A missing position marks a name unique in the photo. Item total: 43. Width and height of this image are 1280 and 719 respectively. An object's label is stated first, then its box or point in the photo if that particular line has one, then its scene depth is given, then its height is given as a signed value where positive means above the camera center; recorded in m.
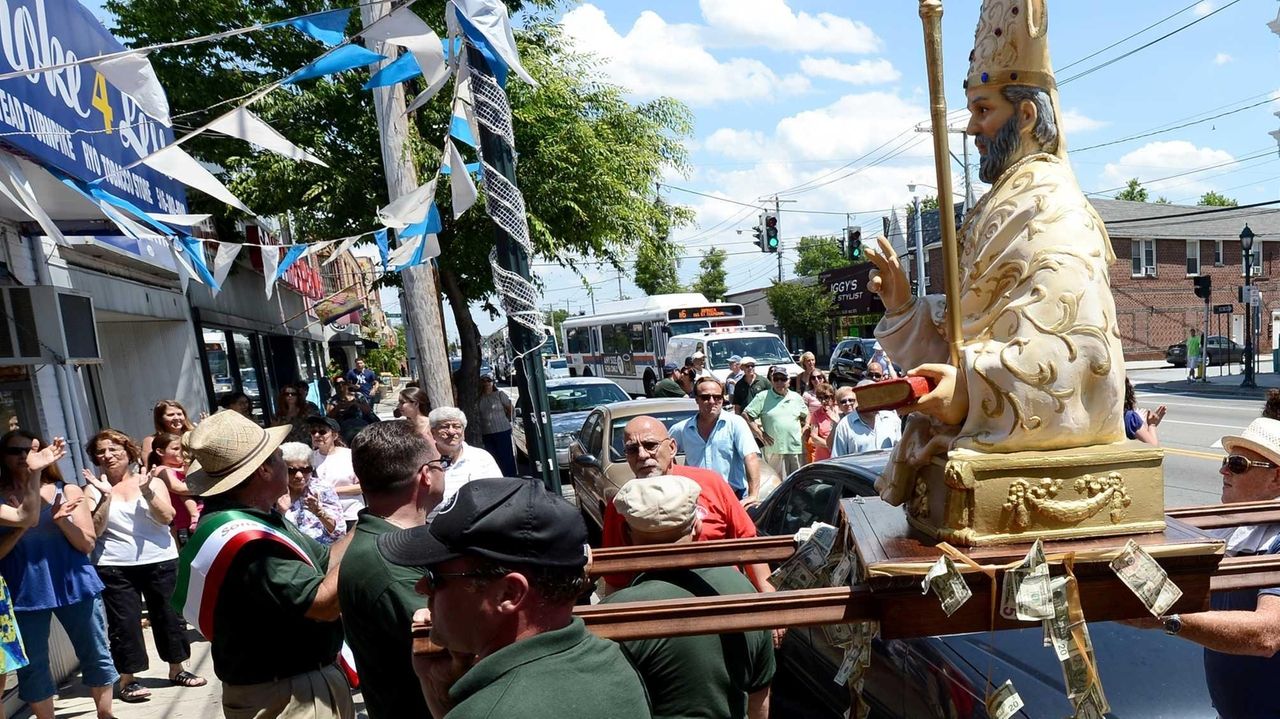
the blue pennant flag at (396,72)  4.93 +1.64
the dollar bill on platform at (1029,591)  1.61 -0.65
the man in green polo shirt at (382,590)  2.39 -0.74
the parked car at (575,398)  12.07 -1.30
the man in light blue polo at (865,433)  5.88 -1.08
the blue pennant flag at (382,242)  7.14 +0.87
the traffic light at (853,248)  16.10 +0.81
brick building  33.25 -1.16
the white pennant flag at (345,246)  6.89 +0.94
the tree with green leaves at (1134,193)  58.50 +4.56
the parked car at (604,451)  7.45 -1.36
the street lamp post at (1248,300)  20.56 -1.47
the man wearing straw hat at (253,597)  2.61 -0.78
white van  18.22 -1.10
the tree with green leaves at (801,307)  40.78 -0.71
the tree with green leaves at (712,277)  61.59 +2.04
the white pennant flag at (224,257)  6.81 +0.86
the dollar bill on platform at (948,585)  1.59 -0.61
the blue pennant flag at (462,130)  4.59 +1.15
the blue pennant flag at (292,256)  6.87 +0.81
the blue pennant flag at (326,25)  4.22 +1.71
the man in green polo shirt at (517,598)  1.49 -0.53
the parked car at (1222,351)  27.52 -3.64
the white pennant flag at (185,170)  4.53 +1.12
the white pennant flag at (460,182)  4.90 +0.91
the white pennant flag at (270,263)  7.62 +0.91
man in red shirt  3.29 -0.85
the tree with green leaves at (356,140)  10.93 +2.75
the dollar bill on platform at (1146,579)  1.59 -0.65
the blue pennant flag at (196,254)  6.12 +0.82
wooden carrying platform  1.63 -0.65
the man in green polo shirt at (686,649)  2.17 -0.94
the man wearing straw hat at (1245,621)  1.99 -0.95
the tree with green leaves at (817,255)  62.88 +2.82
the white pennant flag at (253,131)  4.35 +1.25
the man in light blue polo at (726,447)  5.77 -1.04
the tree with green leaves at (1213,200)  61.52 +3.63
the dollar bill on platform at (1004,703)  1.74 -0.94
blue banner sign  4.52 +1.83
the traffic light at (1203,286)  21.25 -1.01
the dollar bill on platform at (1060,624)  1.63 -0.73
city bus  22.09 -0.62
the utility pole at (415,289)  6.46 +0.41
